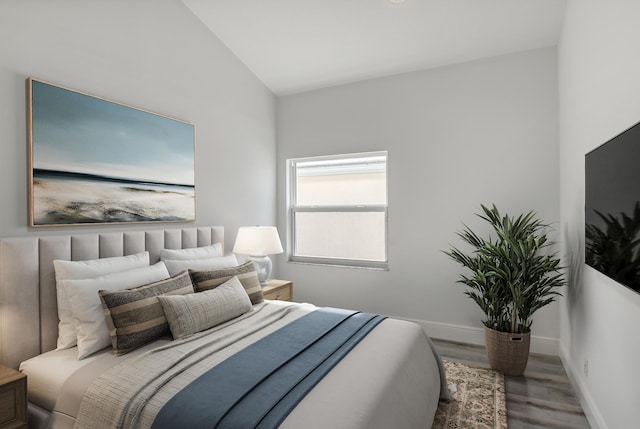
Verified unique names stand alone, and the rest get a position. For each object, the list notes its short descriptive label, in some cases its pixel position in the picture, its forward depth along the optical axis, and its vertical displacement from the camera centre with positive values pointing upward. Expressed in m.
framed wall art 2.19 +0.36
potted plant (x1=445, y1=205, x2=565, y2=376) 2.73 -0.59
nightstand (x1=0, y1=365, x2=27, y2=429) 1.62 -0.84
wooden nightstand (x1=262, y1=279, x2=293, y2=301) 3.40 -0.75
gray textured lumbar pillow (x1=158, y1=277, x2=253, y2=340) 2.11 -0.59
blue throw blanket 1.36 -0.73
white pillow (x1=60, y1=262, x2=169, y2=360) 1.95 -0.54
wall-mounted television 1.41 +0.01
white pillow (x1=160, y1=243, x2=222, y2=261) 2.81 -0.32
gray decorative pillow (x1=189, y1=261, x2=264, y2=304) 2.56 -0.48
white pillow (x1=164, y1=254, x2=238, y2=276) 2.69 -0.39
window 4.02 +0.02
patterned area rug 2.21 -1.27
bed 1.47 -0.75
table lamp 3.39 -0.31
